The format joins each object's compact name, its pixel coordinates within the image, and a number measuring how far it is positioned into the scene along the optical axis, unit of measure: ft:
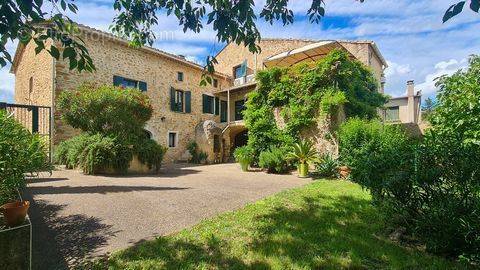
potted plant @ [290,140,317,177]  33.14
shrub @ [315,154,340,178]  32.27
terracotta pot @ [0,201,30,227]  9.26
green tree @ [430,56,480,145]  14.75
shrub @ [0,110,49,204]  11.17
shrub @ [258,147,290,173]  35.60
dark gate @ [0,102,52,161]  36.42
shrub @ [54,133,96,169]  31.37
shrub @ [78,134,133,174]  30.22
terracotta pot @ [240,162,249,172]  39.06
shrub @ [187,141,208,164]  54.66
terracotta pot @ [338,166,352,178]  30.55
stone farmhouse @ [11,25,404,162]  41.16
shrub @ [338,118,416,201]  11.09
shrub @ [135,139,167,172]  34.55
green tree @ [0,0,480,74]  6.23
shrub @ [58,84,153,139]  32.37
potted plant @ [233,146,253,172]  39.06
